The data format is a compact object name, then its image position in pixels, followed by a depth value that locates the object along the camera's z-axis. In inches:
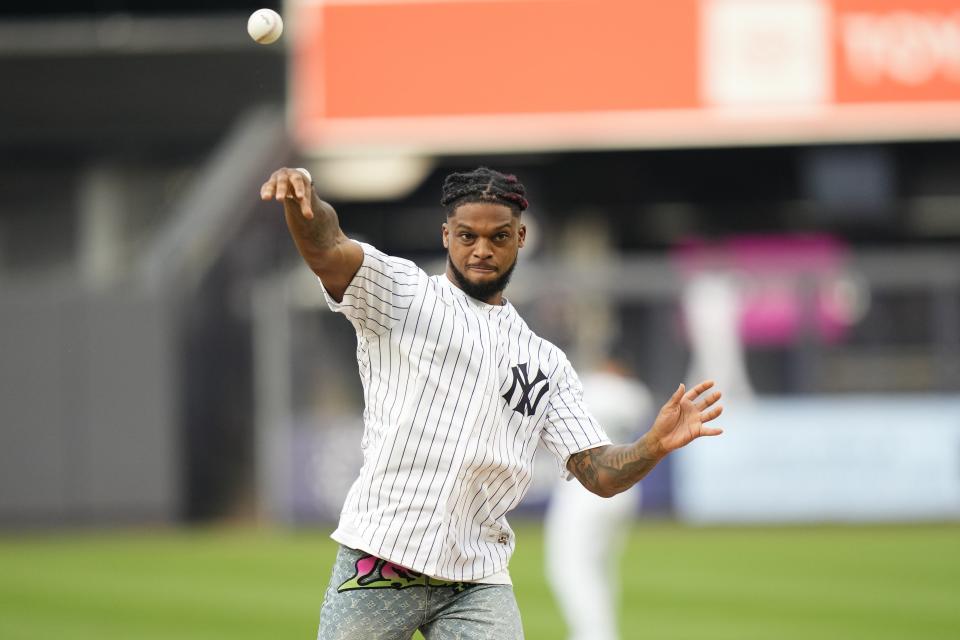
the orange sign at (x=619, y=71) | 1686.8
